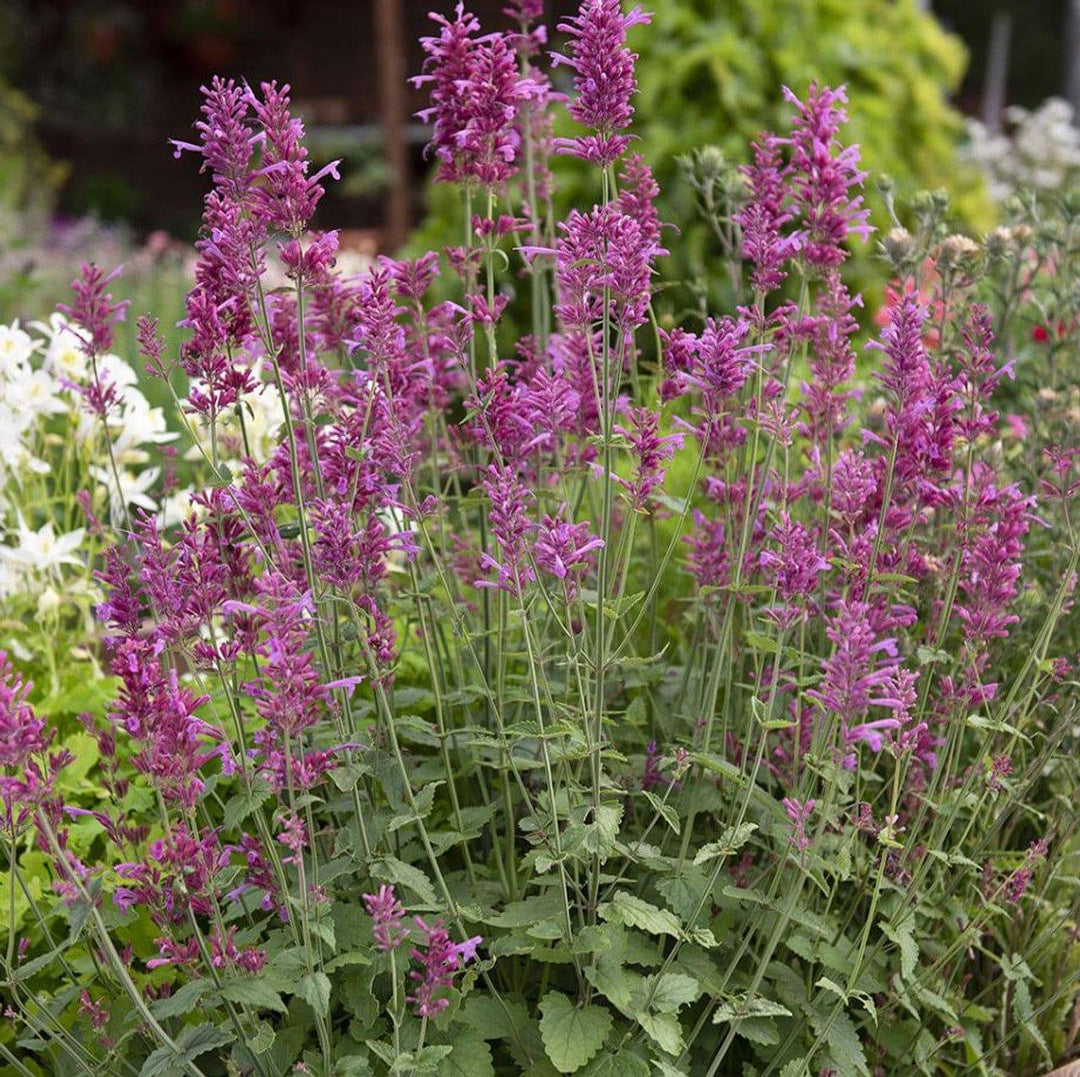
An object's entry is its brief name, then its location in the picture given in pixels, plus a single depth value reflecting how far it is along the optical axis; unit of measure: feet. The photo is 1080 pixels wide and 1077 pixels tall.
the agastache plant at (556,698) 5.37
